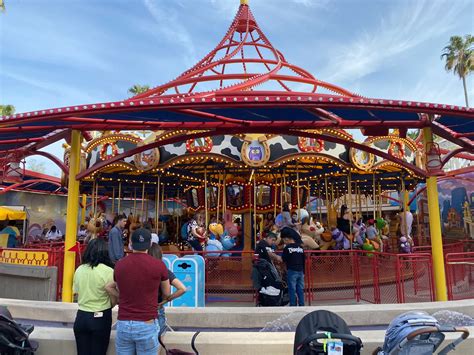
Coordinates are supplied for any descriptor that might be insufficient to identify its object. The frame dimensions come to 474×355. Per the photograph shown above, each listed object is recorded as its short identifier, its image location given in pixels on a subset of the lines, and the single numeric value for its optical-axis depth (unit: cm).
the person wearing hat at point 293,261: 591
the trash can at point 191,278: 615
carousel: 584
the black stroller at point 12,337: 319
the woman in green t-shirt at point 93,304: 323
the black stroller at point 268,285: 558
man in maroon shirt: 288
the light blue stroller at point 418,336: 253
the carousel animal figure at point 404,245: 953
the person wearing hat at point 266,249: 578
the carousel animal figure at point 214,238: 757
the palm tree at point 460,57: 3762
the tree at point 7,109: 3372
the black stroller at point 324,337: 255
